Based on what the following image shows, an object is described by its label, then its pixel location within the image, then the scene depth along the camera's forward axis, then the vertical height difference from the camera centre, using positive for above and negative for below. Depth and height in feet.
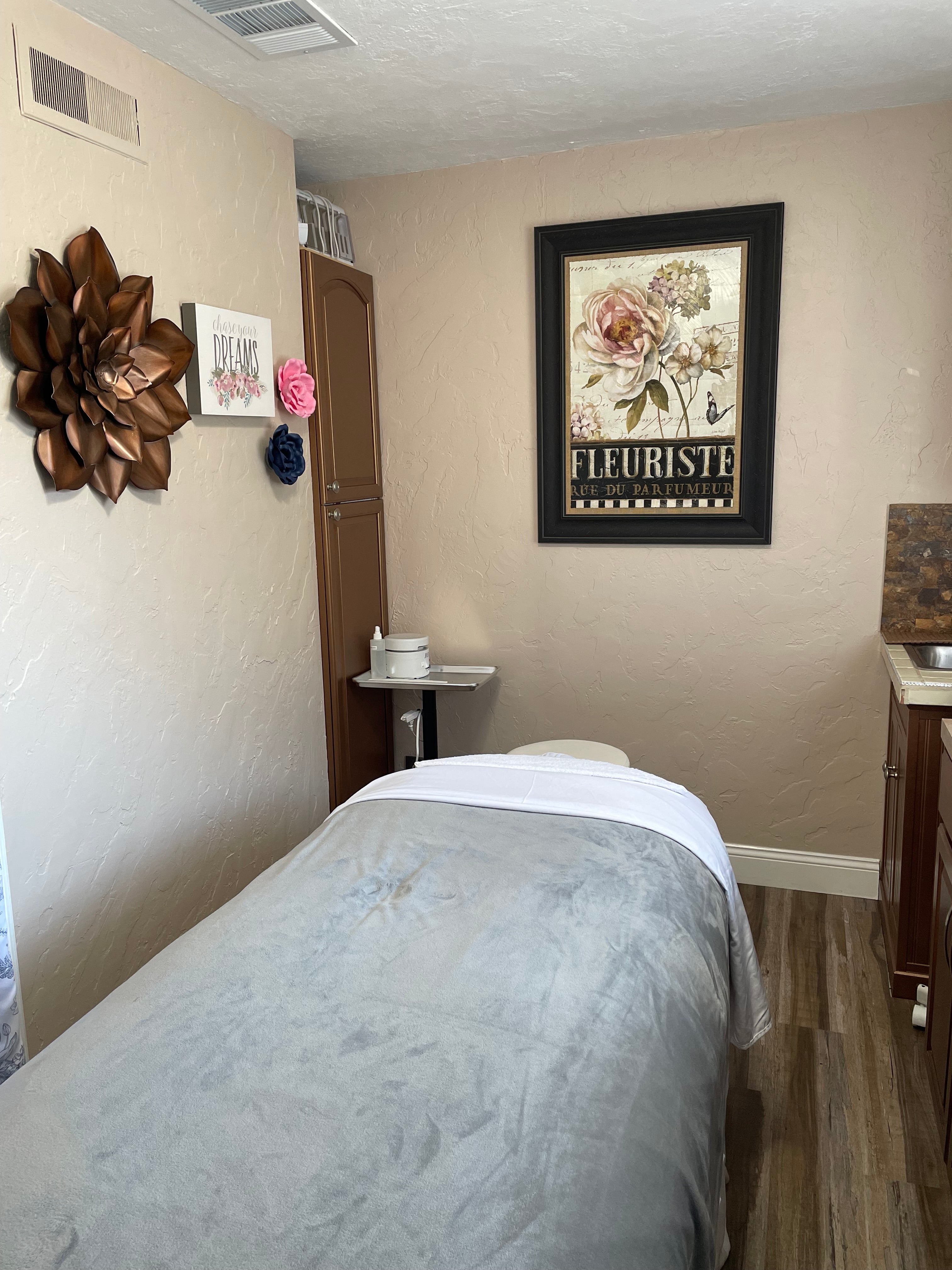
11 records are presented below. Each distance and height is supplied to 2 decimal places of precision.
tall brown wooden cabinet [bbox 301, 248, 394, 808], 10.30 -0.32
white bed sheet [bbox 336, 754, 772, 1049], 6.58 -2.41
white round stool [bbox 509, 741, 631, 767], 9.64 -2.85
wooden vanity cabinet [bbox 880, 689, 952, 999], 7.91 -3.19
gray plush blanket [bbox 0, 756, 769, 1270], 3.49 -2.63
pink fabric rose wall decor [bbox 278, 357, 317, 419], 9.47 +0.86
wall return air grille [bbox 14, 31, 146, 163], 6.57 +2.72
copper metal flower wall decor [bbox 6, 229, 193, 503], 6.59 +0.78
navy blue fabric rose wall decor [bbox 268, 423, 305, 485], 9.34 +0.20
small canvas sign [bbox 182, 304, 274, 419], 8.23 +1.00
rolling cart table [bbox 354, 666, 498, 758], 10.71 -2.35
